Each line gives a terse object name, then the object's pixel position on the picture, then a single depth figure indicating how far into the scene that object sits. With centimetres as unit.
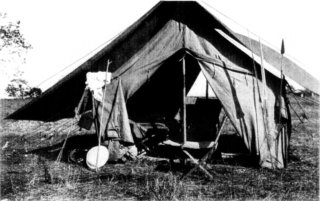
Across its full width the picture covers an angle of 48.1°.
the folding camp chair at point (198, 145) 622
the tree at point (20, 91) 2971
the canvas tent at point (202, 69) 659
